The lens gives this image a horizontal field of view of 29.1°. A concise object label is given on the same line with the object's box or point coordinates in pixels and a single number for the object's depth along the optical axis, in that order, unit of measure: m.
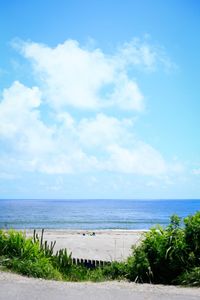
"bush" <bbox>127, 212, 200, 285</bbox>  8.43
